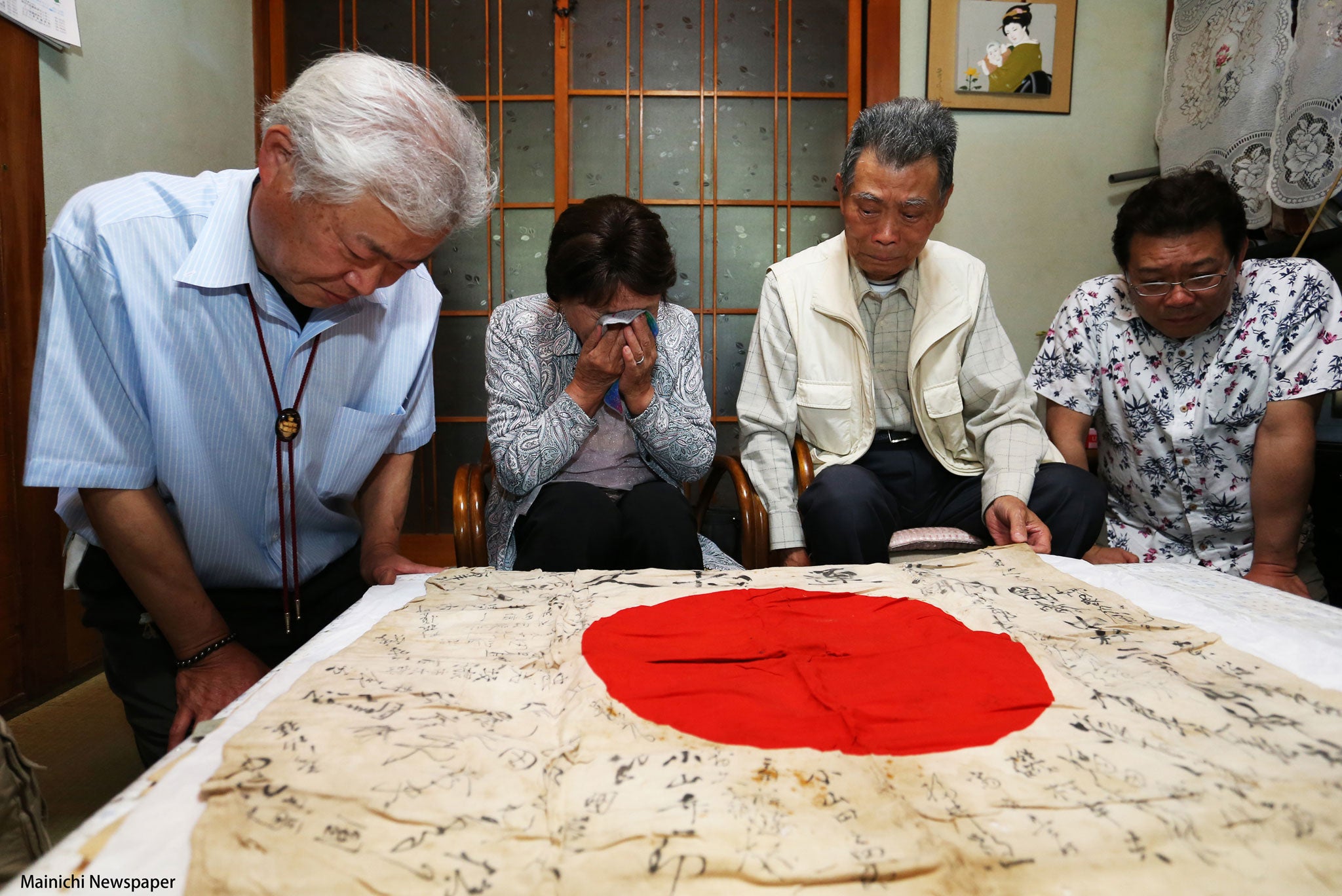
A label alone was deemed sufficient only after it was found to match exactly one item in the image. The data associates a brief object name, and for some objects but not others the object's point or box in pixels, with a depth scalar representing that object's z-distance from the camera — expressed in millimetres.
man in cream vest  1821
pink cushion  1880
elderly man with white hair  1096
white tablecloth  597
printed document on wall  1862
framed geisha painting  2973
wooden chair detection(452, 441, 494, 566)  1639
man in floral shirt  1809
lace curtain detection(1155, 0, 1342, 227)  2109
